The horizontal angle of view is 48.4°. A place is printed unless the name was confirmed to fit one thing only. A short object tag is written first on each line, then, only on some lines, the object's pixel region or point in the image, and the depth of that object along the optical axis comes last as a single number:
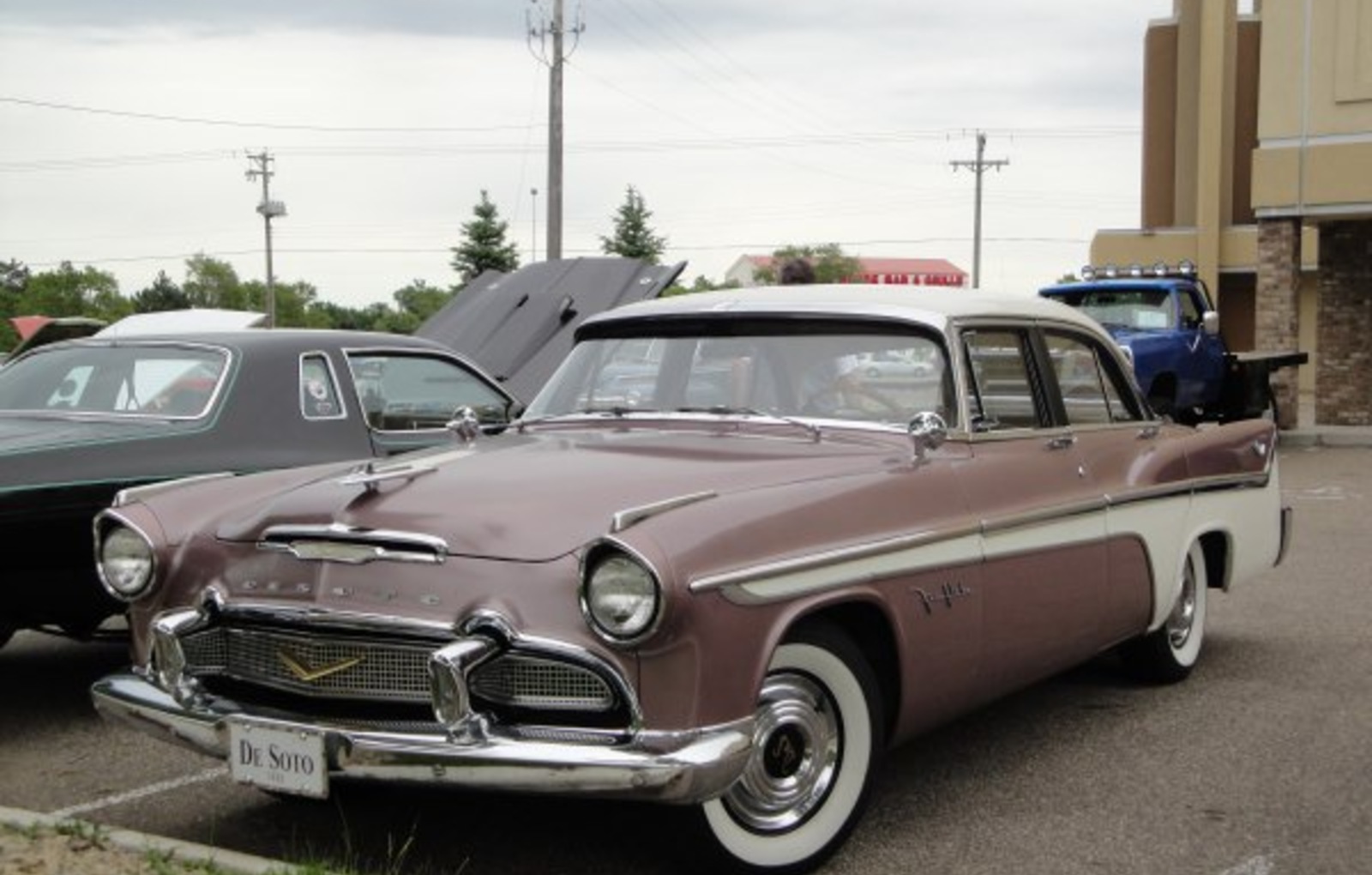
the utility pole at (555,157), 27.27
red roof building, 116.00
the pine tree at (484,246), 56.91
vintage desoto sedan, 3.57
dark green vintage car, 5.55
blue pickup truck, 14.71
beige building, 18.55
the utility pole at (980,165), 56.27
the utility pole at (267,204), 56.44
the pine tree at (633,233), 57.91
